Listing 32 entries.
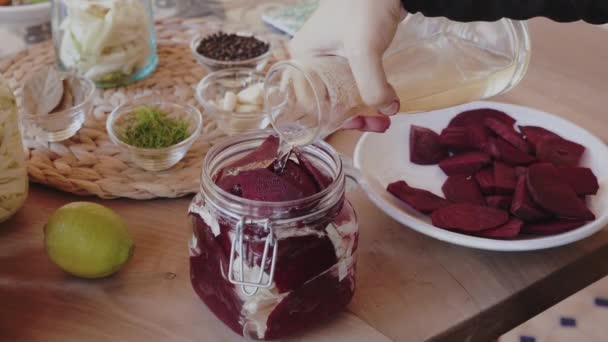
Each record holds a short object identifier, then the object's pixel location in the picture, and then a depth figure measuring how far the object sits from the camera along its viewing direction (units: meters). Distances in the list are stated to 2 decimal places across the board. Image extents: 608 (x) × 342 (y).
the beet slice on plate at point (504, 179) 0.76
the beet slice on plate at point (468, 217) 0.69
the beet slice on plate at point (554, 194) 0.70
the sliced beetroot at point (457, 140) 0.84
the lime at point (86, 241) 0.62
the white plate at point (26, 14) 1.30
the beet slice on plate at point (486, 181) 0.77
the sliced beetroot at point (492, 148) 0.81
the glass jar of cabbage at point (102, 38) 0.99
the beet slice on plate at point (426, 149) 0.84
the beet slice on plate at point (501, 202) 0.74
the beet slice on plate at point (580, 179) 0.75
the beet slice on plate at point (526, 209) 0.70
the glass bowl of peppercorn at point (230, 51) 1.03
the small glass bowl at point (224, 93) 0.89
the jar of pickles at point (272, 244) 0.55
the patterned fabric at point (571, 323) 1.37
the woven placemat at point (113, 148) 0.78
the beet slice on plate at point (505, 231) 0.68
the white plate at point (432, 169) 0.67
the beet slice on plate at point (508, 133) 0.83
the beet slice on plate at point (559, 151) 0.81
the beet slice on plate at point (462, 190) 0.76
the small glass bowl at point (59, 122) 0.85
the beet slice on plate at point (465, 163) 0.81
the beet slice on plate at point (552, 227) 0.69
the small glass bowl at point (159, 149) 0.81
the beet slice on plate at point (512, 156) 0.80
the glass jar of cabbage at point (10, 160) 0.67
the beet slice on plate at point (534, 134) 0.84
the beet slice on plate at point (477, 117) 0.87
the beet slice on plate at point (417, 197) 0.73
